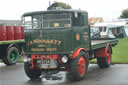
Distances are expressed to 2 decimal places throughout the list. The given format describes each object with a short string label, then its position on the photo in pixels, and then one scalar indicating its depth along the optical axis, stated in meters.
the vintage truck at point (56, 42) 7.64
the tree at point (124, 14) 75.21
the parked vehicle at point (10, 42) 11.92
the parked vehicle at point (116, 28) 35.31
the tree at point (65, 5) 65.06
